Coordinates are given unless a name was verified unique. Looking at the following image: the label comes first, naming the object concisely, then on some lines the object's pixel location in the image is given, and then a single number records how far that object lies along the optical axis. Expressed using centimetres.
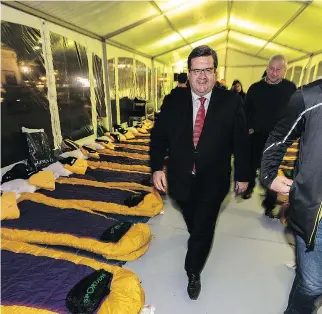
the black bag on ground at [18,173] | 280
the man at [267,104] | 248
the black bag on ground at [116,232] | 186
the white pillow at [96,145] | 466
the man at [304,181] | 89
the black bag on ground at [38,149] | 317
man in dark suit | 143
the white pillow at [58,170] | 314
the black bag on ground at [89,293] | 127
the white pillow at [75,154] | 371
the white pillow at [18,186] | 261
